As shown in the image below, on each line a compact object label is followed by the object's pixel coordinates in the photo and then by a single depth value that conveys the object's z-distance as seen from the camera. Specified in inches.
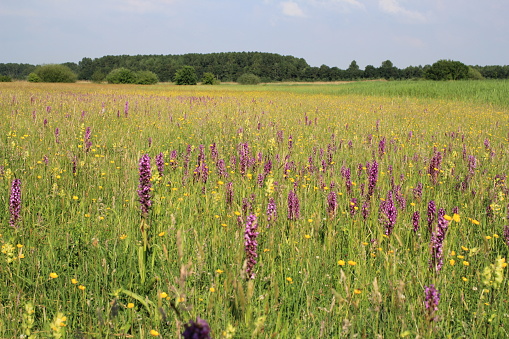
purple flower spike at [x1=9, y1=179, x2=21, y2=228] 97.7
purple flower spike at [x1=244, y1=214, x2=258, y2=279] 69.6
